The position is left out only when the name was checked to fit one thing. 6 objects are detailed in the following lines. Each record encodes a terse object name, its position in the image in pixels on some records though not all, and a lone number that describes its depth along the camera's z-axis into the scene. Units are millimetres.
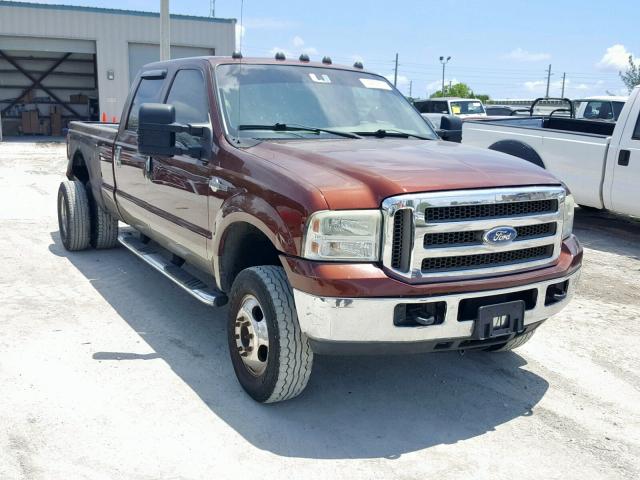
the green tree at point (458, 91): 66188
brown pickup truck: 3230
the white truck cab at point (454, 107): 22234
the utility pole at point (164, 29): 14602
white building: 23375
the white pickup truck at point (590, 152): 8141
